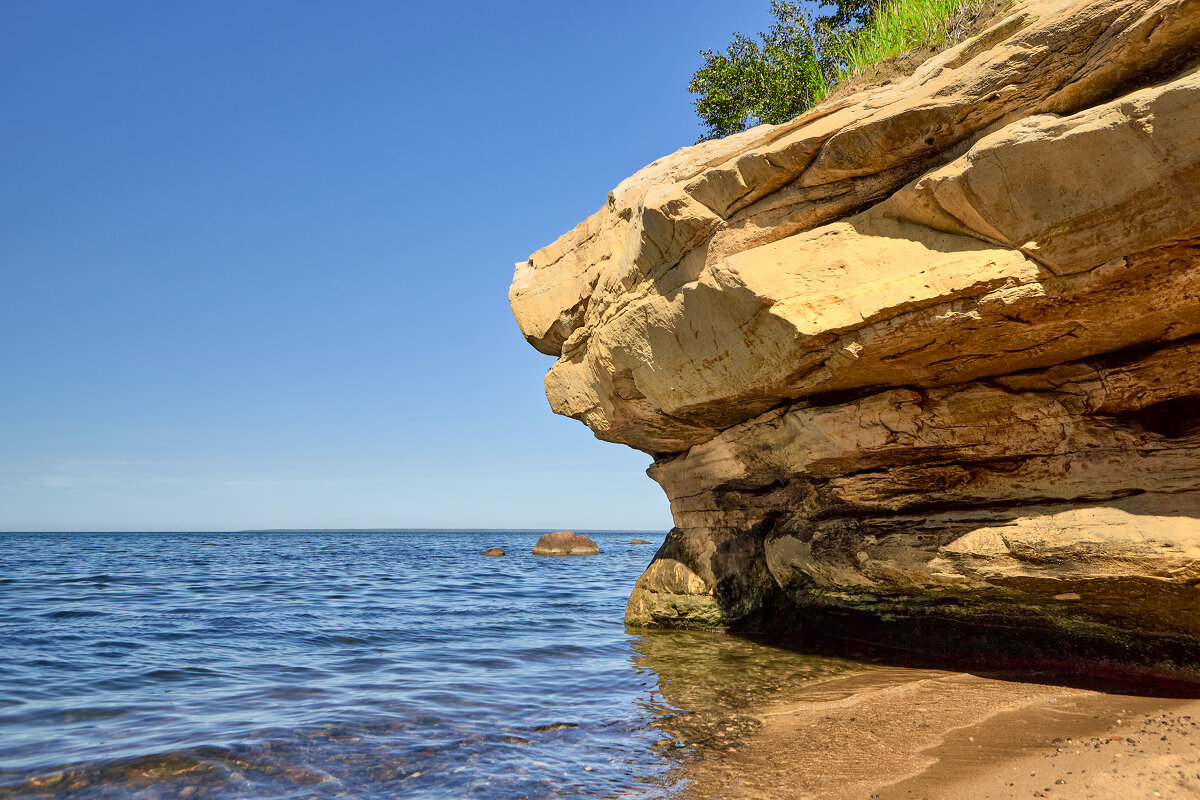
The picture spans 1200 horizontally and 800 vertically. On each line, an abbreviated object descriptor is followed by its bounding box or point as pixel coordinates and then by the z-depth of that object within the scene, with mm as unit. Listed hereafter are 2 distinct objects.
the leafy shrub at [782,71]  13672
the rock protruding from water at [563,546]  42344
